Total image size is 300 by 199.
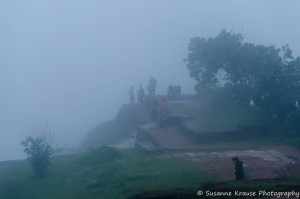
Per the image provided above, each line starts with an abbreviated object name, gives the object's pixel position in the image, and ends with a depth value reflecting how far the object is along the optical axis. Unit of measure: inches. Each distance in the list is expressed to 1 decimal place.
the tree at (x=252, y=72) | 842.8
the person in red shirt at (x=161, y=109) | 969.4
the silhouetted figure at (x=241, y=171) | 463.2
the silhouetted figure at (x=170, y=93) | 1159.6
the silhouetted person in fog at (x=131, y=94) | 1225.9
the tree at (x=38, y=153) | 659.4
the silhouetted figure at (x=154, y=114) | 955.3
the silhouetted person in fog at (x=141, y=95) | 1213.7
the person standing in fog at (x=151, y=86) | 1214.4
